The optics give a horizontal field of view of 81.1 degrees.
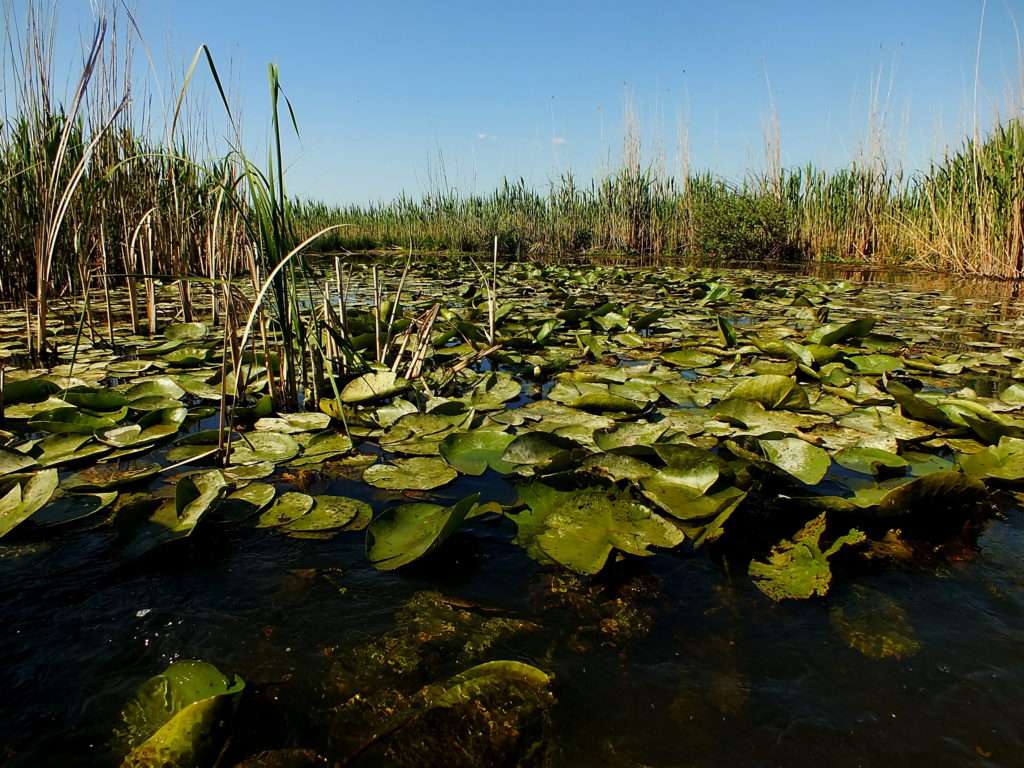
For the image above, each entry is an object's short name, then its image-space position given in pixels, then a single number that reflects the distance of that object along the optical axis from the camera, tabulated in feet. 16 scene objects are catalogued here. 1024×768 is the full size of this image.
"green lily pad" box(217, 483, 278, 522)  3.81
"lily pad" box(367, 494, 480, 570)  3.22
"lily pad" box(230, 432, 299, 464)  4.72
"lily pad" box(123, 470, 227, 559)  3.29
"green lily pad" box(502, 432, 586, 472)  4.43
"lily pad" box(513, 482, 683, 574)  3.23
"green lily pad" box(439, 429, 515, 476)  4.51
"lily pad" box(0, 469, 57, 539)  3.34
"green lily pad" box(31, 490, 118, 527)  3.61
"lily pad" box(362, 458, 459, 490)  4.40
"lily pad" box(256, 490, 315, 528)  3.78
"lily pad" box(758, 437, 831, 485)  3.99
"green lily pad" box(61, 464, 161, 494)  4.07
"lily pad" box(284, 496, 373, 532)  3.75
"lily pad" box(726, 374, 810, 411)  5.59
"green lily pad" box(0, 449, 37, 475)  4.07
